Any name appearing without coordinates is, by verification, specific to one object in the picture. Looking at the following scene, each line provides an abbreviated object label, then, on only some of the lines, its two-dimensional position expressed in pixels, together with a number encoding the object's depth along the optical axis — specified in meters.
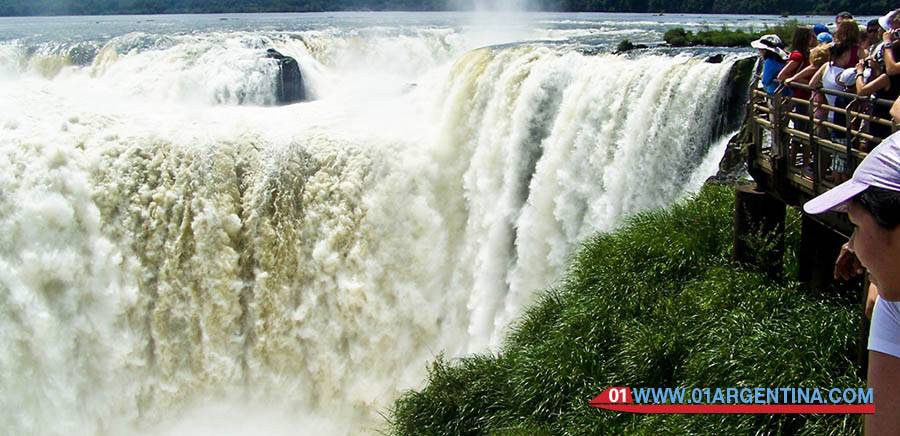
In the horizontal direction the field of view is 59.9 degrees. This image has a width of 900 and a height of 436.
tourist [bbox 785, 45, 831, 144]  6.38
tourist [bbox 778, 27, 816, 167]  6.99
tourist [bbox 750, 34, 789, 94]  7.38
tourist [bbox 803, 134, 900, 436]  2.03
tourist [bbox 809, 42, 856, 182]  5.97
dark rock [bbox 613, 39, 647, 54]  14.62
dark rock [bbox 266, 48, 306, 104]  19.86
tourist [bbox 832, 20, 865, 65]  6.23
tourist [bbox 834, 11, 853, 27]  6.39
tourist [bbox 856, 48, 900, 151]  5.46
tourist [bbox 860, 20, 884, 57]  7.01
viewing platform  5.71
